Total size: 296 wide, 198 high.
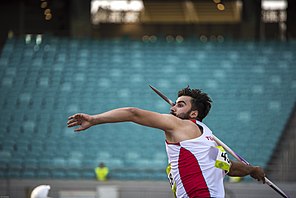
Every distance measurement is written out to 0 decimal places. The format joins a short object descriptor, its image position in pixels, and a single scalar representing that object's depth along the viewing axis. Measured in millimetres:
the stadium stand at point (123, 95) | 36062
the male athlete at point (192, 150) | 10578
